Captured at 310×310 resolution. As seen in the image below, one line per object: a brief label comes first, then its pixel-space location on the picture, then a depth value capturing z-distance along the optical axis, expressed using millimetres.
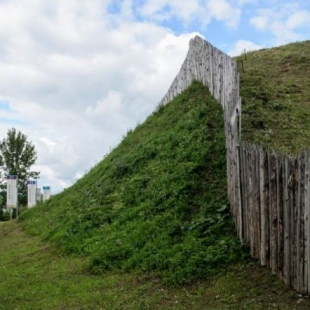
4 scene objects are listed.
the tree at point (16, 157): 43912
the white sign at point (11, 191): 22859
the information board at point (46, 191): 24883
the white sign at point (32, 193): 24953
